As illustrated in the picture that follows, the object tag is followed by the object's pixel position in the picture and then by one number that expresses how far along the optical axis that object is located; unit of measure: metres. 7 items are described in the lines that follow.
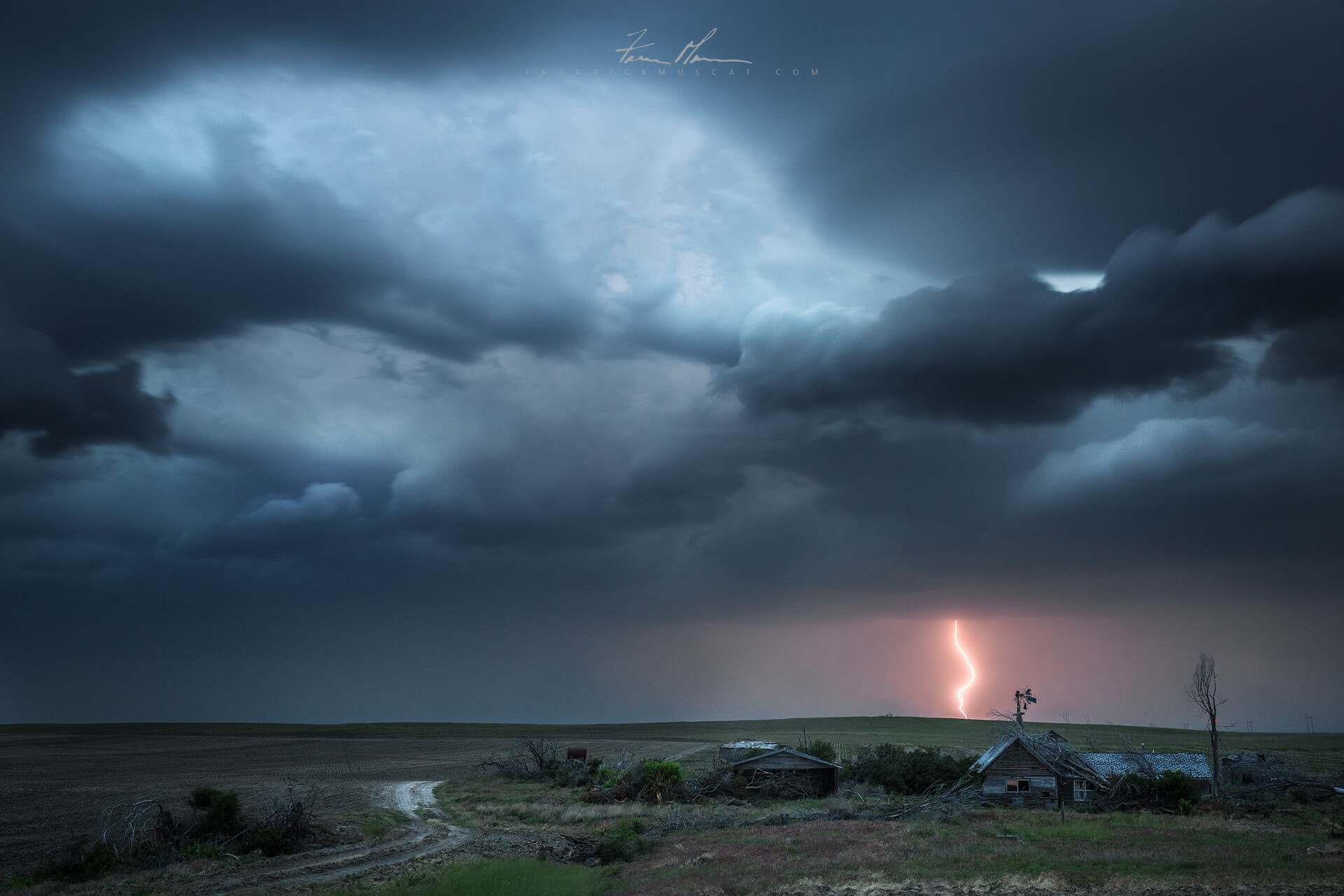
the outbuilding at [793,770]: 61.47
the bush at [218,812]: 40.91
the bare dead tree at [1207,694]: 65.62
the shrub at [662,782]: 59.88
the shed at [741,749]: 67.38
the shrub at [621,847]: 39.81
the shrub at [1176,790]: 53.34
